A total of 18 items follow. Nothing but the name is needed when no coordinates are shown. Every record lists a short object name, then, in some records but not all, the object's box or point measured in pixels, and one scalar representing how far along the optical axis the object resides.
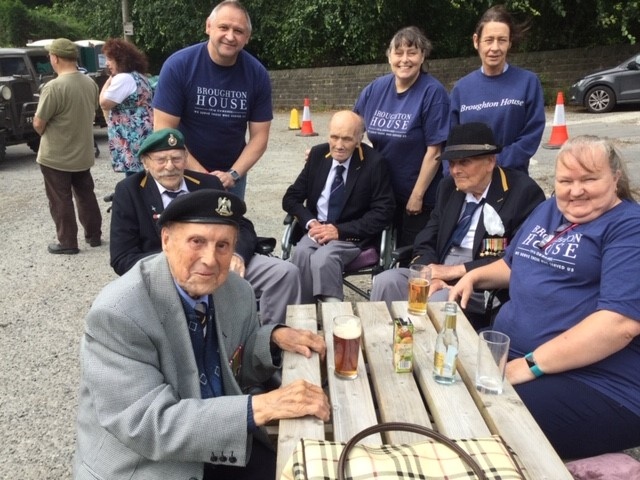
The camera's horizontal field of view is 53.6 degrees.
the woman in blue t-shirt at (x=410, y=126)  3.91
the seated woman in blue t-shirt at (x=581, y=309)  2.20
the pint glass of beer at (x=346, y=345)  2.07
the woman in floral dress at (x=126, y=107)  5.95
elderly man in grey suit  1.73
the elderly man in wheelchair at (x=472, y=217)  3.19
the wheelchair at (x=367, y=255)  3.89
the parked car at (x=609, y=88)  13.37
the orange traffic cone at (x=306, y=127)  13.03
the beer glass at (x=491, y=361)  2.03
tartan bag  1.47
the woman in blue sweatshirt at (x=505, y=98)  3.77
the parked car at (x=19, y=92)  9.96
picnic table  1.74
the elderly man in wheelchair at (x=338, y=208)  3.77
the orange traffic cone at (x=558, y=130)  10.02
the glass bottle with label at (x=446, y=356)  2.06
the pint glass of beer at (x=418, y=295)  2.63
